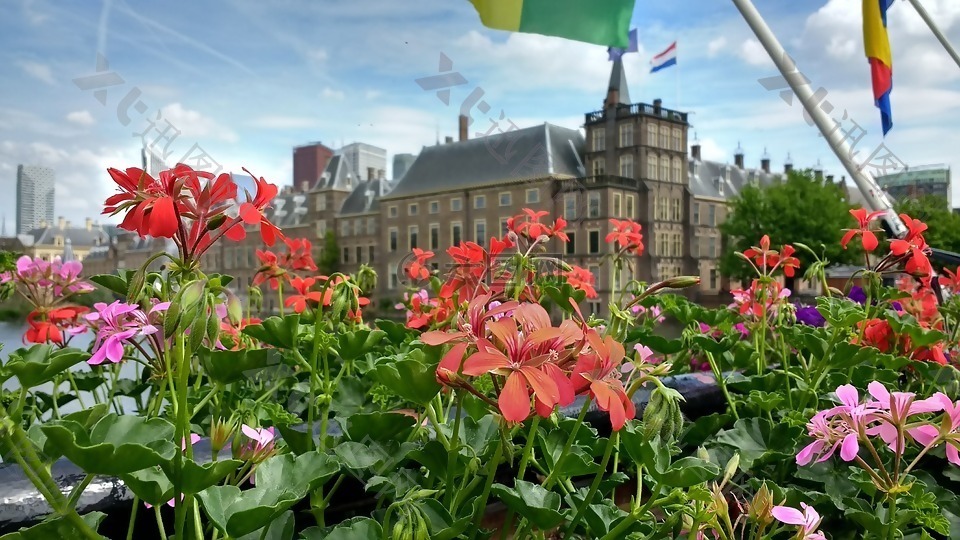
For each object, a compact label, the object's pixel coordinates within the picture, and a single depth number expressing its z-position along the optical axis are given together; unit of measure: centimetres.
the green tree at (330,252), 2403
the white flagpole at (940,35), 349
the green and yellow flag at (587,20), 262
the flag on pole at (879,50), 268
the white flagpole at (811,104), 216
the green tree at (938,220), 1487
